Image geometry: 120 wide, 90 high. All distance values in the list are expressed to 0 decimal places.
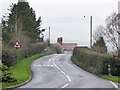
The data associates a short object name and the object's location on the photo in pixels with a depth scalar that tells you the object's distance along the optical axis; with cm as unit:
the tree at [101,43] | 5811
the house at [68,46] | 14425
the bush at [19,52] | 3284
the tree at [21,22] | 5053
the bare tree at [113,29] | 6147
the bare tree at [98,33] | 7631
